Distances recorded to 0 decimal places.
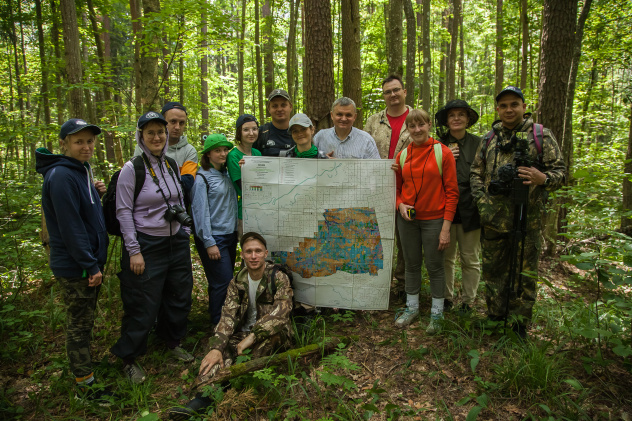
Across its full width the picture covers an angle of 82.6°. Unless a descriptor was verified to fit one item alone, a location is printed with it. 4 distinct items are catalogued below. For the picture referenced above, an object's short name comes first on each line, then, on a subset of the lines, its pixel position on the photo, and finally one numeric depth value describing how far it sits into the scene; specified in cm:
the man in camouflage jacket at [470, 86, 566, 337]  339
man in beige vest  425
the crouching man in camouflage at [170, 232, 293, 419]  350
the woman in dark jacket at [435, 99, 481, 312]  393
